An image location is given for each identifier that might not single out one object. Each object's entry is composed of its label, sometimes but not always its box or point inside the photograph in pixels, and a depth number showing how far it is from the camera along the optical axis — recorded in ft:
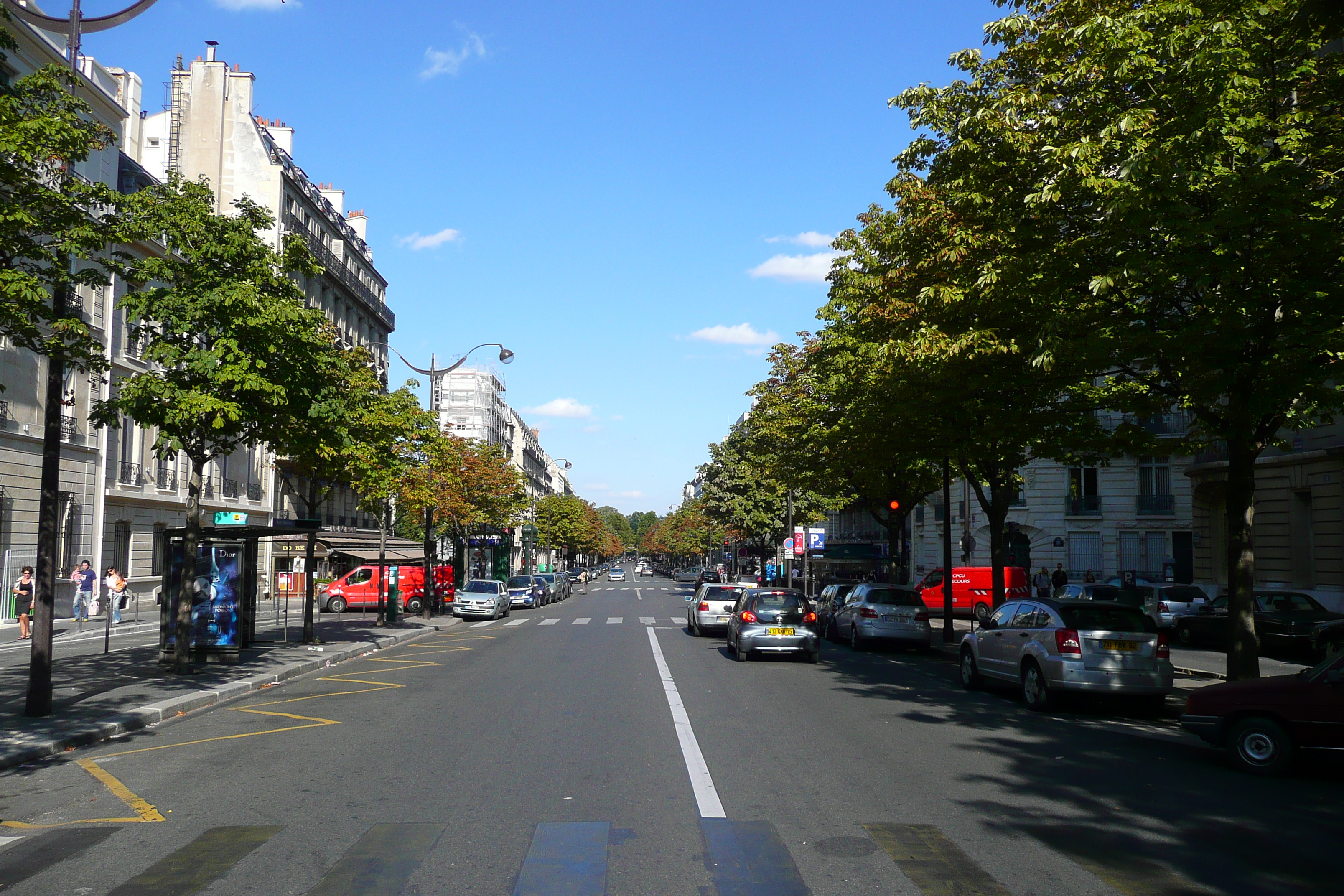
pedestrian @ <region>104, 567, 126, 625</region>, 90.68
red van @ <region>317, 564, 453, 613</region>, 127.85
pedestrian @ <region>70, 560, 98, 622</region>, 92.22
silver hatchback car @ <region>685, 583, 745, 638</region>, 89.15
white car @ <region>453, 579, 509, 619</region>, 118.32
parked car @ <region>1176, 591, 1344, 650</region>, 71.05
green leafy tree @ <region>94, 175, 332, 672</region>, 51.44
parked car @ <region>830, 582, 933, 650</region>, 75.20
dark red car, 29.66
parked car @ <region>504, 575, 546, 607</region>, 152.56
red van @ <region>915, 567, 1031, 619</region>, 124.06
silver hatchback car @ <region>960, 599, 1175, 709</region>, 43.21
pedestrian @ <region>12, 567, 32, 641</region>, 79.99
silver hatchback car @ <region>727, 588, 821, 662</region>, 64.13
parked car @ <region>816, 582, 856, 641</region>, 87.15
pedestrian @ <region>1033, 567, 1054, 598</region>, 136.70
